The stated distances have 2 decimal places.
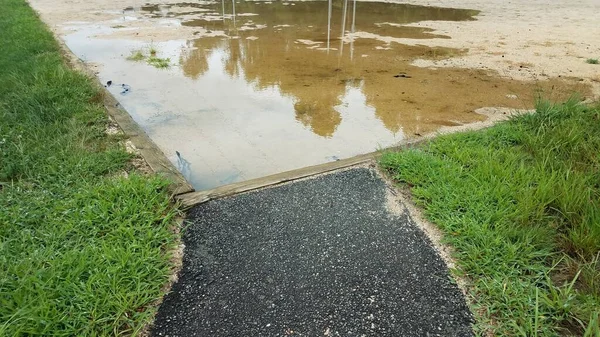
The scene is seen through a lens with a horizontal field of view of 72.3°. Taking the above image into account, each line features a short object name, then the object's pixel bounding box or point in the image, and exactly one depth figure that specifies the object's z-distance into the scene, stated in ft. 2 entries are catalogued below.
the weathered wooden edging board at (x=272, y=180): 9.33
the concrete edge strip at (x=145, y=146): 9.74
